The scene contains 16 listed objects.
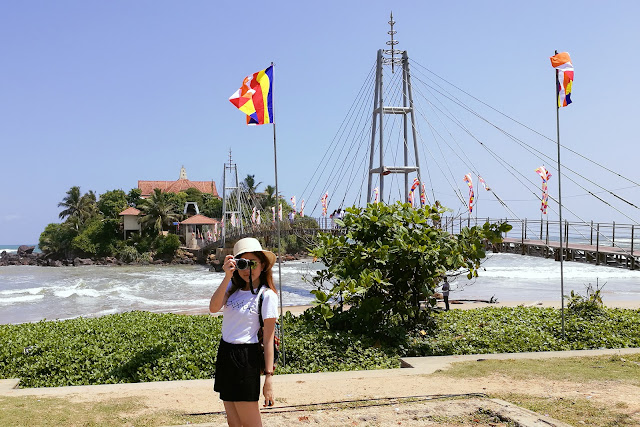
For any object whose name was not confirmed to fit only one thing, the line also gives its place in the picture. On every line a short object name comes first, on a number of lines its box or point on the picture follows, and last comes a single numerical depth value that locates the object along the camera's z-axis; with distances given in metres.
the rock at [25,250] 63.16
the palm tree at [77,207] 59.59
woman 3.25
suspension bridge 16.38
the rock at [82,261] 52.71
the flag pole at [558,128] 8.42
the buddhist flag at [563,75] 8.84
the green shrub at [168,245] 53.88
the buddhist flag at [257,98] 7.39
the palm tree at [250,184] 62.36
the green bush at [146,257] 52.75
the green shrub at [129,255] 53.28
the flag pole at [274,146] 7.28
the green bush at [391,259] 8.08
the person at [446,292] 12.58
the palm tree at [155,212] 54.41
